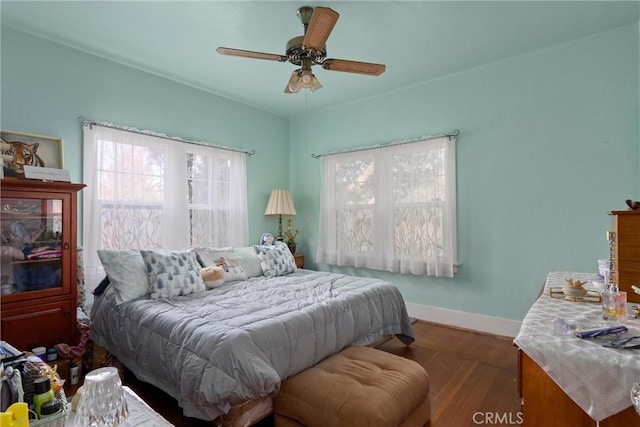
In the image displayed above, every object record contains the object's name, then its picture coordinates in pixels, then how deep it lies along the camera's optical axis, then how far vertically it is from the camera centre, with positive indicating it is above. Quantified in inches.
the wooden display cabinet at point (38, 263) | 84.3 -12.6
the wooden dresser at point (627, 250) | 56.4 -6.5
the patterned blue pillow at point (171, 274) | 95.6 -17.6
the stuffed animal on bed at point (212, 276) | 107.3 -20.1
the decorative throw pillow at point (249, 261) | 125.7 -18.0
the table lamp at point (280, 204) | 169.3 +5.6
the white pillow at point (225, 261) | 116.2 -16.6
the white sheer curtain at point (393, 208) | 137.0 +2.7
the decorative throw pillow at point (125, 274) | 93.0 -16.8
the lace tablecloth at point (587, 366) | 37.4 -18.5
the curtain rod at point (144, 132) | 113.4 +32.4
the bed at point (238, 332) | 63.7 -27.9
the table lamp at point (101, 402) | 28.1 -16.4
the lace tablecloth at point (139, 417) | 32.1 -20.4
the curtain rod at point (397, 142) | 135.5 +32.5
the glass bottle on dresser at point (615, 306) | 51.5 -14.7
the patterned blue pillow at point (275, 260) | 127.0 -18.1
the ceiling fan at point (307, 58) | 81.4 +42.1
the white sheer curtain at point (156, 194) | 114.2 +8.7
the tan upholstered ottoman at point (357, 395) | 57.8 -34.1
